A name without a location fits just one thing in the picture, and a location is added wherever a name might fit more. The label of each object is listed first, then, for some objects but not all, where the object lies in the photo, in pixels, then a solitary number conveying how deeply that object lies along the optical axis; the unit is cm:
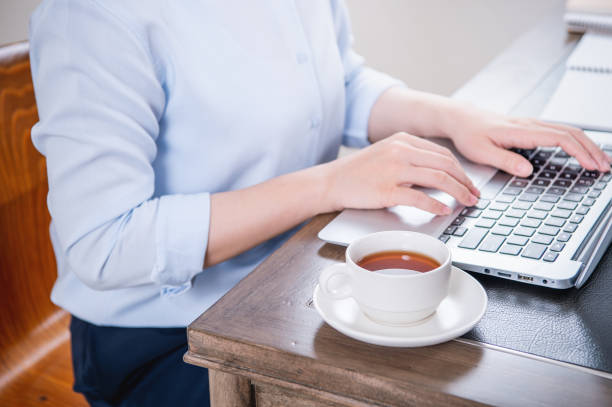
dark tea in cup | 57
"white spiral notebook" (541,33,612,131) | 102
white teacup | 51
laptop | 62
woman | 75
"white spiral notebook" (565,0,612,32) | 151
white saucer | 52
